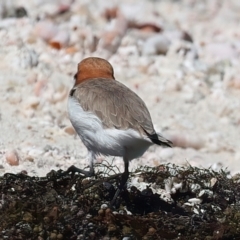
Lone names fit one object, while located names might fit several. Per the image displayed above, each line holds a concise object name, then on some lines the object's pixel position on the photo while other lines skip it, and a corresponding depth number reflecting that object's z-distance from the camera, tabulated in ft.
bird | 32.50
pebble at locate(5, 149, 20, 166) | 39.75
